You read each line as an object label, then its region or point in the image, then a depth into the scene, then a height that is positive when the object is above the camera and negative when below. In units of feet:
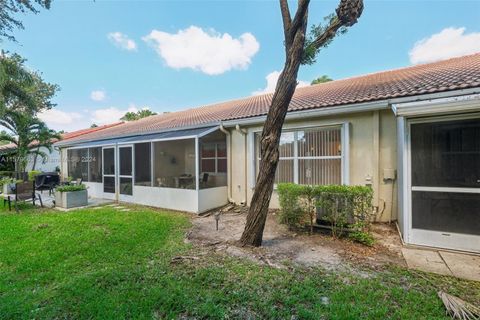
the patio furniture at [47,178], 50.20 -3.77
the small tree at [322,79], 89.61 +30.45
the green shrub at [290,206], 21.15 -4.41
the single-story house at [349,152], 16.87 +0.72
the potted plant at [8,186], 35.44 -4.07
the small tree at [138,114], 140.15 +27.98
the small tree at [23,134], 52.03 +6.46
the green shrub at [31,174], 56.93 -3.24
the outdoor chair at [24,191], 32.11 -4.17
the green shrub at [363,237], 18.16 -6.30
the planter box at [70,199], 33.44 -5.56
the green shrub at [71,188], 33.81 -4.02
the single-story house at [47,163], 76.18 -0.55
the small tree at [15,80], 38.40 +15.08
